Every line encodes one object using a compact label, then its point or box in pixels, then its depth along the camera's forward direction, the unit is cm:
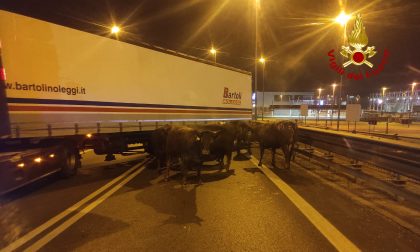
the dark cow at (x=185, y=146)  934
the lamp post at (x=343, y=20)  1608
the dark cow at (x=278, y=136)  1186
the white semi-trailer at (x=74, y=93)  775
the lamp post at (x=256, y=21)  2147
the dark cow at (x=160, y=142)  1130
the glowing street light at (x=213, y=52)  3309
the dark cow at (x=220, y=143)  1068
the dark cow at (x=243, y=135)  1454
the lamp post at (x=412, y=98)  8370
